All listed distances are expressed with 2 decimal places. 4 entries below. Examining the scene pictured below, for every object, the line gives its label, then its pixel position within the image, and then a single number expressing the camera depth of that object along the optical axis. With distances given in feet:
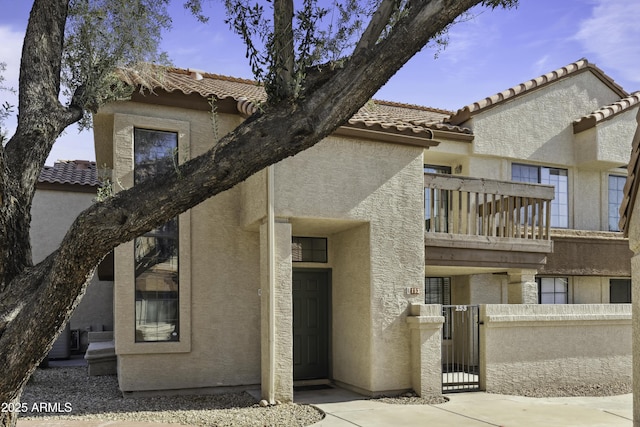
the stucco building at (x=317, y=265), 34.91
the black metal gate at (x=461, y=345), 38.22
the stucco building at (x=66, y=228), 59.93
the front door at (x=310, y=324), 40.47
